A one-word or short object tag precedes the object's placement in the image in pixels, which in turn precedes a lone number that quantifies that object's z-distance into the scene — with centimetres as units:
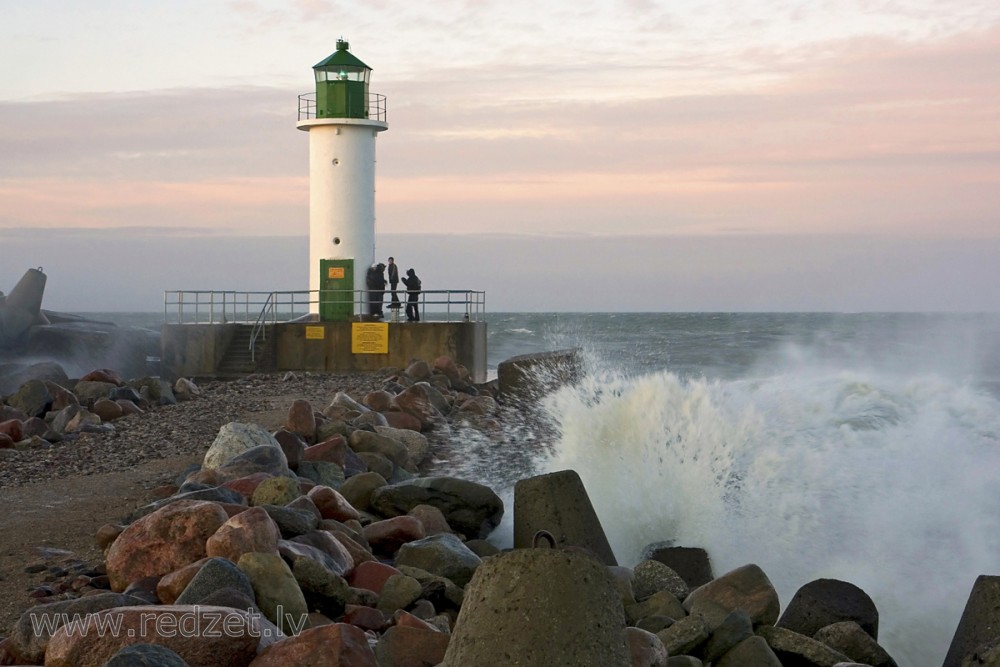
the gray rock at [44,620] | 430
